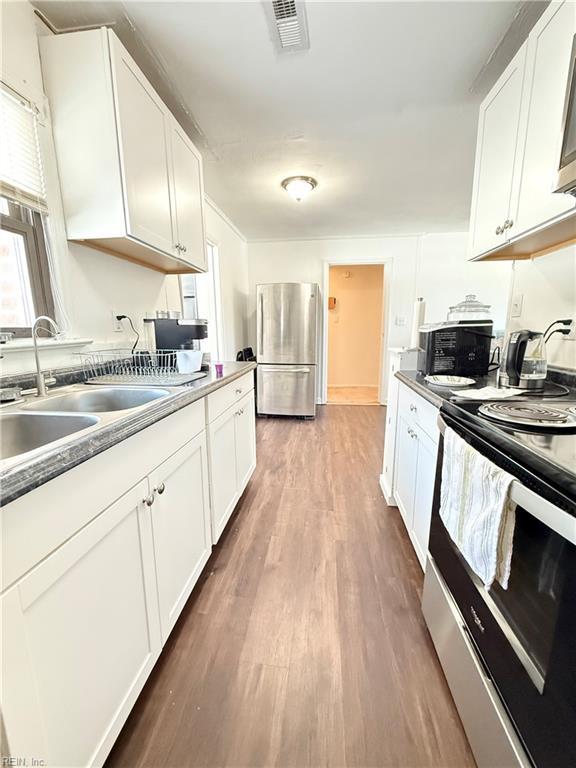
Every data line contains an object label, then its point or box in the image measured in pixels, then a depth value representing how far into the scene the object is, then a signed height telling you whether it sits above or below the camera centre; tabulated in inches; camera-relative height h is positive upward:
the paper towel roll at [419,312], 95.0 +4.4
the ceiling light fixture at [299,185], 102.2 +47.9
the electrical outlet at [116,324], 66.4 +0.7
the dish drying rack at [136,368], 54.6 -8.4
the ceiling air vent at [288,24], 46.4 +48.4
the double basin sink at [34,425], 35.9 -11.6
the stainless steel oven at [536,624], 20.7 -23.8
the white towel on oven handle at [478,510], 26.7 -18.0
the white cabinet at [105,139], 47.5 +31.2
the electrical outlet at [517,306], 73.2 +5.0
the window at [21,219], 43.8 +16.6
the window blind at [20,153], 43.4 +25.5
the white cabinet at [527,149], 41.7 +28.8
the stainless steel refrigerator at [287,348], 147.6 -10.4
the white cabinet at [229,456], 58.8 -28.6
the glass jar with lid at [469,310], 77.7 +4.2
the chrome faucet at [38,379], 41.0 -7.2
